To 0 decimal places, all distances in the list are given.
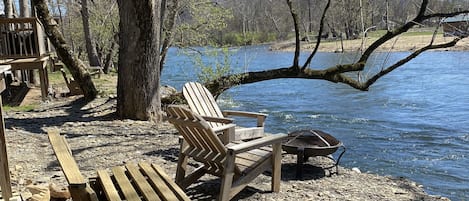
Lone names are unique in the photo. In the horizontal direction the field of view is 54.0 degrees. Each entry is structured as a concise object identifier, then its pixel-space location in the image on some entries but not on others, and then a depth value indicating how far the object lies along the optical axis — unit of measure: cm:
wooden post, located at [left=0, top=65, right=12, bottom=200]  325
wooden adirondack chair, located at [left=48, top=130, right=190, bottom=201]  252
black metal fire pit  527
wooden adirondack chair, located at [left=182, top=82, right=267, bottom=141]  522
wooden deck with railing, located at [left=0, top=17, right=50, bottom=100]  970
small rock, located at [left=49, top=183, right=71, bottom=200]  378
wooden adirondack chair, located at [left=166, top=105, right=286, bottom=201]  380
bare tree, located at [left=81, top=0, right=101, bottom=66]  1741
